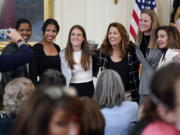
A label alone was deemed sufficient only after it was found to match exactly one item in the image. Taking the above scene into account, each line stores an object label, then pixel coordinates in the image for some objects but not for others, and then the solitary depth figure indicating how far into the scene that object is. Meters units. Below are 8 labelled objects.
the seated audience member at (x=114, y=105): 5.63
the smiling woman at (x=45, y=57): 8.97
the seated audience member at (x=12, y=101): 5.32
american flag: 12.08
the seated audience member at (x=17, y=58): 5.77
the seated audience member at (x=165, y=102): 3.07
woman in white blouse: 8.80
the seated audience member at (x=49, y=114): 2.69
